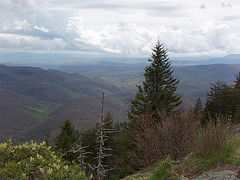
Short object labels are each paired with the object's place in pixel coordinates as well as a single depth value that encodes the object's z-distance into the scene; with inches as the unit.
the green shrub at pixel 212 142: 241.4
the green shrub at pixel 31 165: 191.5
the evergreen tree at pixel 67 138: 1047.0
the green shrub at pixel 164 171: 249.1
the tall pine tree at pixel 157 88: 773.3
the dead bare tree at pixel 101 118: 396.8
